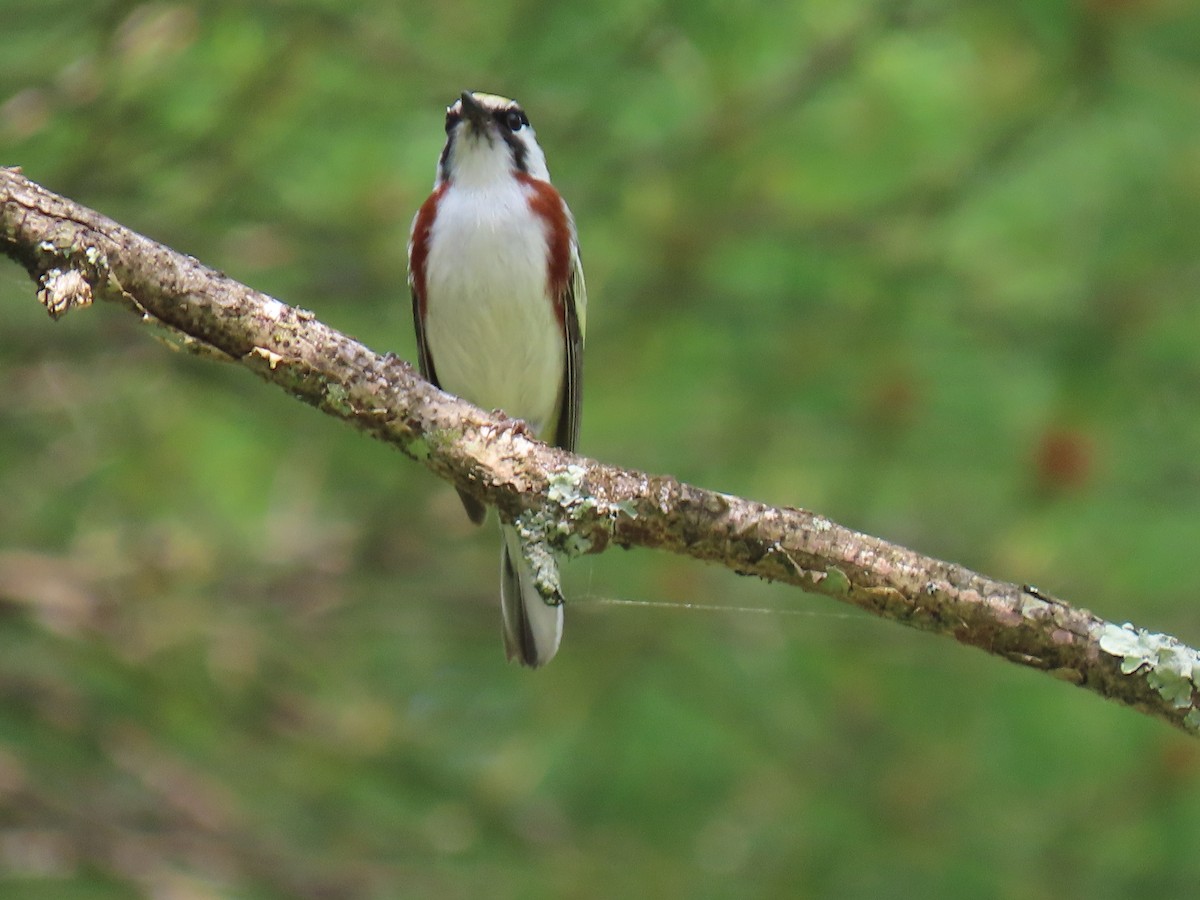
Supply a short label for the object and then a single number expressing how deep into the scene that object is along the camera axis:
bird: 8.32
